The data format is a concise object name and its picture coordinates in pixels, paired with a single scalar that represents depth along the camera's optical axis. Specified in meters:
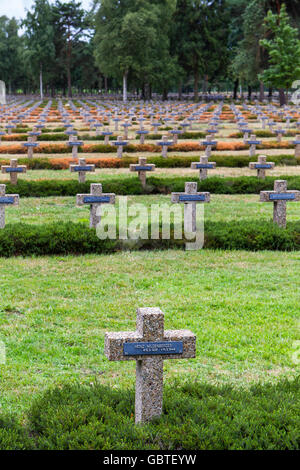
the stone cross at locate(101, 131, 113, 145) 27.88
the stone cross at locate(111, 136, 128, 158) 24.09
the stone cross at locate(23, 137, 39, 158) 22.83
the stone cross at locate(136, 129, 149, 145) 28.74
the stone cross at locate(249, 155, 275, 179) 17.74
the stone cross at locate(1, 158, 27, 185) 16.92
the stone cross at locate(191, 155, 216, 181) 17.88
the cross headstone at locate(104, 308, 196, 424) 4.80
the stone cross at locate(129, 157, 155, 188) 17.17
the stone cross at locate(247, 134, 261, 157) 24.47
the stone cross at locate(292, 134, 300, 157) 25.22
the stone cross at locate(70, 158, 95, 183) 16.88
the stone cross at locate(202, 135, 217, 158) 24.26
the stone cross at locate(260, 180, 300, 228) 12.44
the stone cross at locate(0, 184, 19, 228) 12.38
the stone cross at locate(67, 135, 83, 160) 24.39
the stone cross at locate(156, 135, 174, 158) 24.33
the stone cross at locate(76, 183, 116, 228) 12.06
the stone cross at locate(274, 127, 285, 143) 29.73
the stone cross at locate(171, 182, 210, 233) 12.63
